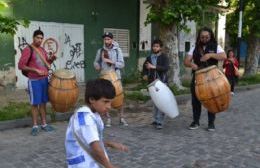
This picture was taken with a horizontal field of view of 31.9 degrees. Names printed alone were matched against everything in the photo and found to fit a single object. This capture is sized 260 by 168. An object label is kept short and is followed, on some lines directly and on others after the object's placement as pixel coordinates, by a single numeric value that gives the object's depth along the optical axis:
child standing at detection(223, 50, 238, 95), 12.18
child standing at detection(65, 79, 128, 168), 2.94
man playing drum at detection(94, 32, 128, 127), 8.02
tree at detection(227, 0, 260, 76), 16.36
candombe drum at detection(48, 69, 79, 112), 7.39
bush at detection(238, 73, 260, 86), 15.80
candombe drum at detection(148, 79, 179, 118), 7.69
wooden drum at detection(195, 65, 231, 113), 7.15
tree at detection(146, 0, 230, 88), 11.41
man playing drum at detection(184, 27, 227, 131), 7.59
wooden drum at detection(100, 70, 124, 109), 7.64
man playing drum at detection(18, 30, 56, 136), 7.23
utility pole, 15.33
